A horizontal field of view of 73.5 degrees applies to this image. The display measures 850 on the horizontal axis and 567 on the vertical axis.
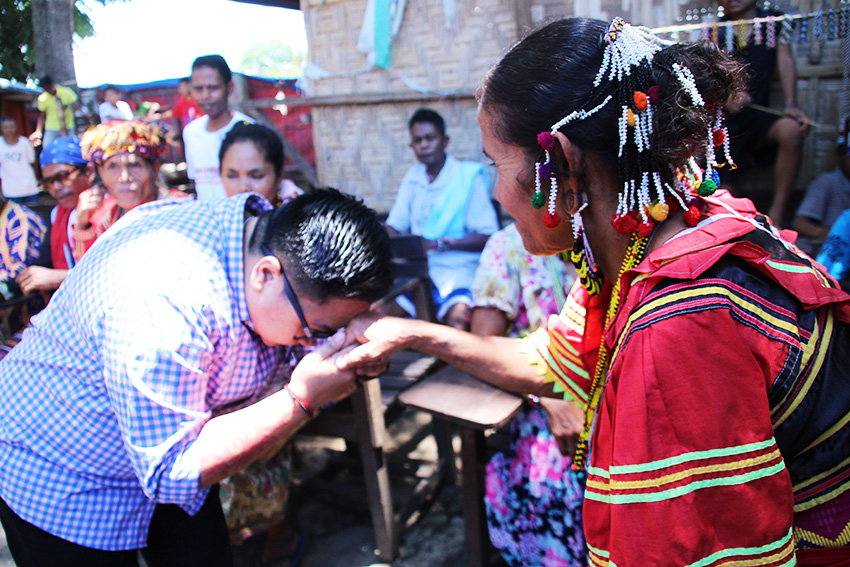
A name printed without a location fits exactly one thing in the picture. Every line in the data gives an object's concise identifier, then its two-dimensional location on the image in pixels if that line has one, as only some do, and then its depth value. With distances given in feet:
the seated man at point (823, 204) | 12.17
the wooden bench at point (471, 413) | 7.53
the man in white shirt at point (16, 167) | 27.25
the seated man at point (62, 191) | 12.74
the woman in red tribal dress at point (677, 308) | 3.31
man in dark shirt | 12.27
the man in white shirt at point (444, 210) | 14.15
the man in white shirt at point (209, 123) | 15.49
